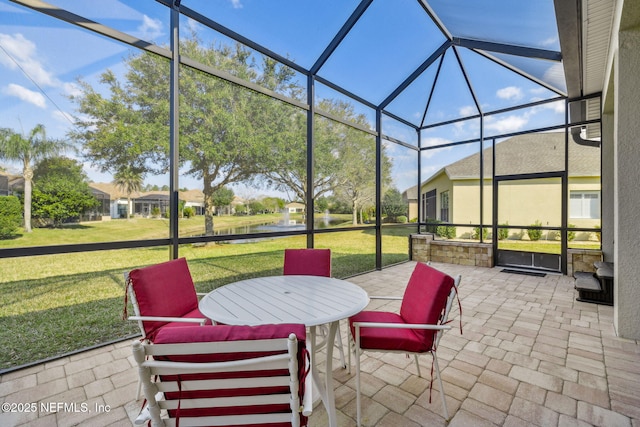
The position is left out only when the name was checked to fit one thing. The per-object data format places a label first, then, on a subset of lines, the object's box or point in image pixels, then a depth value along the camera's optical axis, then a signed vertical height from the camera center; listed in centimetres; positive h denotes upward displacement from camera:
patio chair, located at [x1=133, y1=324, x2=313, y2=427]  104 -62
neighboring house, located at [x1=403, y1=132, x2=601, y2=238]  570 +59
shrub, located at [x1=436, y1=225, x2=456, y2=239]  731 -48
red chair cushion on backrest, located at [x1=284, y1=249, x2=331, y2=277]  307 -54
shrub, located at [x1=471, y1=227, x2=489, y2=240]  690 -50
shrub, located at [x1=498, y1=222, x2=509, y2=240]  665 -48
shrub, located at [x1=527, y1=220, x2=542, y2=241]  623 -43
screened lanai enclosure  296 +119
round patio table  181 -67
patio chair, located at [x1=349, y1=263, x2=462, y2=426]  191 -82
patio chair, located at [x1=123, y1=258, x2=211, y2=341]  208 -66
